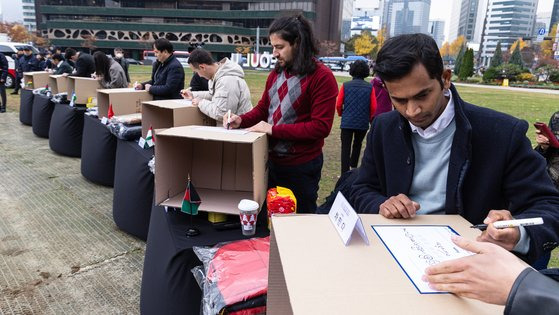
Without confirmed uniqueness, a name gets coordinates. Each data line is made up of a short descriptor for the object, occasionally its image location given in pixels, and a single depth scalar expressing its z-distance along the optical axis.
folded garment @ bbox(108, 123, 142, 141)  3.32
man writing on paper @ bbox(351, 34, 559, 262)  1.12
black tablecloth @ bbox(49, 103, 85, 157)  5.42
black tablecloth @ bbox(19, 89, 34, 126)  7.56
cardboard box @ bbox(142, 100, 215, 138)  2.58
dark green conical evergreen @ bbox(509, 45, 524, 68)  41.92
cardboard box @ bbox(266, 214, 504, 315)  0.69
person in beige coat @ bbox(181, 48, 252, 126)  2.71
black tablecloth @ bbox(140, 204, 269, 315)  1.73
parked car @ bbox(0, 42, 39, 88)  13.37
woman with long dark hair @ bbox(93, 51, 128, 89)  5.06
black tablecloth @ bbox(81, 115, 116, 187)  4.21
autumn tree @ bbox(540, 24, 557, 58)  54.57
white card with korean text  0.90
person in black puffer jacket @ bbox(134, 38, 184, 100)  3.98
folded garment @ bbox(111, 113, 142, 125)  3.52
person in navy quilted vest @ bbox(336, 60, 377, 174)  4.93
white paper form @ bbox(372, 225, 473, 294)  0.81
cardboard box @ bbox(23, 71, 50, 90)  7.21
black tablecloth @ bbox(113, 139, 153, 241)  3.00
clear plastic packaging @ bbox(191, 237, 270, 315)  1.31
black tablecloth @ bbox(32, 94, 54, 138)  6.46
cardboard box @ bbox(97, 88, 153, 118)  3.85
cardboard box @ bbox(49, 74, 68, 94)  6.27
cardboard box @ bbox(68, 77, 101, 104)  5.27
